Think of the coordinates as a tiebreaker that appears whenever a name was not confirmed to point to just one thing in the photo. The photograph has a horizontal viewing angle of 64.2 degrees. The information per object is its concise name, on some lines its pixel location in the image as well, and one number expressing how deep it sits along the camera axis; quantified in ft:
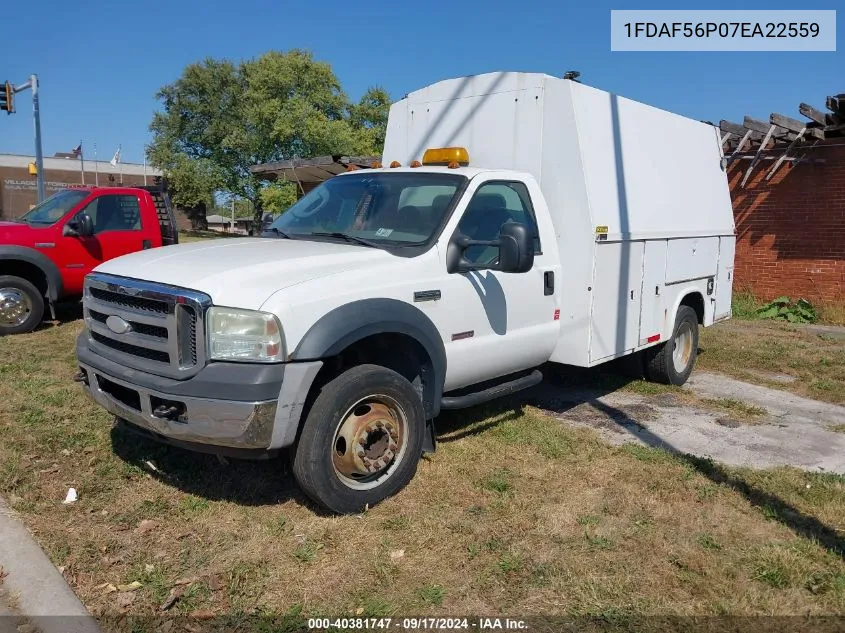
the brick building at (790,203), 37.78
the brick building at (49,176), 176.55
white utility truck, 11.28
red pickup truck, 27.94
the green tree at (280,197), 98.27
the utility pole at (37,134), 65.82
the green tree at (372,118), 127.13
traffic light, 64.18
